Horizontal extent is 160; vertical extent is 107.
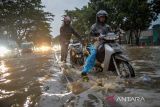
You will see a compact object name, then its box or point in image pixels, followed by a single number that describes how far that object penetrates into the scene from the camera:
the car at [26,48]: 48.03
